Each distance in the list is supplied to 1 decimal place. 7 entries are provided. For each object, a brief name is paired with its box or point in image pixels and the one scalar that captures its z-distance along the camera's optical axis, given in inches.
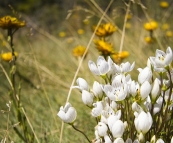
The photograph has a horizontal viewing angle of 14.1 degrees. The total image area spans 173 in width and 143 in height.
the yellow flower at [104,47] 45.0
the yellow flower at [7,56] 55.1
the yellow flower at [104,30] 48.2
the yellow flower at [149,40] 64.0
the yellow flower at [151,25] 62.7
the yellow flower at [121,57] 52.3
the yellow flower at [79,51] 60.9
